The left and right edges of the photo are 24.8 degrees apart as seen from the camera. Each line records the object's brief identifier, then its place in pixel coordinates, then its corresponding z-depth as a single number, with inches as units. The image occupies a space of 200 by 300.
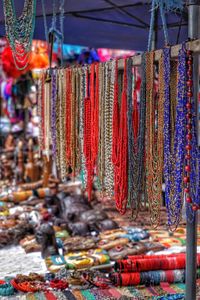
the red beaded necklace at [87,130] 118.2
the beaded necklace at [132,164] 102.8
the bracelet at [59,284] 131.4
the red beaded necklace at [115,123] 106.2
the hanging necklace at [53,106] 135.1
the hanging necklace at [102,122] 111.9
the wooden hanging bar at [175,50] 88.0
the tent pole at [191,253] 98.3
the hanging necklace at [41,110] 157.5
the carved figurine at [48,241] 158.4
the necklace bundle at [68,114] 127.4
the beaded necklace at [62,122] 130.4
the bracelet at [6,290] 127.1
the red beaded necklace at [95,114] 114.3
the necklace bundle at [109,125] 109.0
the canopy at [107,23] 158.4
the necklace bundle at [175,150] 88.6
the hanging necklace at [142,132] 100.6
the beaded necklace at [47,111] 147.9
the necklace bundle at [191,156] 87.4
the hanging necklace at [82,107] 121.3
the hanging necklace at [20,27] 117.2
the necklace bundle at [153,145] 96.7
